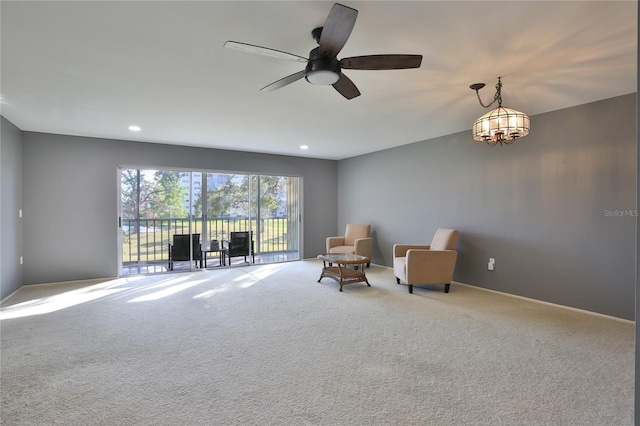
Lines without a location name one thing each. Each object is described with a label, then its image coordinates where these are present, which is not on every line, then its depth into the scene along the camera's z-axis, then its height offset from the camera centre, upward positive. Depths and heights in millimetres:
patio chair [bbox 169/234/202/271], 6012 -767
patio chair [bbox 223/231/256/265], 6547 -773
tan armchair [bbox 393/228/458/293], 4379 -814
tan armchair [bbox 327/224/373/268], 6062 -671
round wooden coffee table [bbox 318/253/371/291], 4668 -965
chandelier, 2918 +786
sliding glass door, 6133 -153
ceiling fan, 1858 +990
